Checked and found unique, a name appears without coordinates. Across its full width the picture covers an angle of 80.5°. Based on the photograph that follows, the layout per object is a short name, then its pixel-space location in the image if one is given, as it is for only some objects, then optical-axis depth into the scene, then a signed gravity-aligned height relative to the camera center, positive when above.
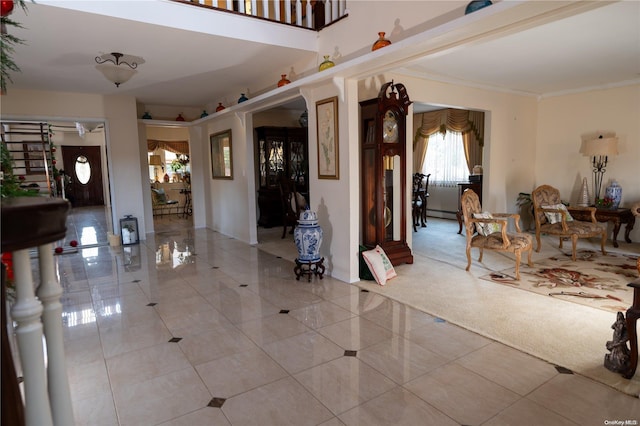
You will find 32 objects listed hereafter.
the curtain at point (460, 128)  8.20 +0.96
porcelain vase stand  4.61 -1.20
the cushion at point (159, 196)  10.48 -0.55
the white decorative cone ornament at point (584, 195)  6.46 -0.49
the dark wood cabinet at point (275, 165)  8.30 +0.19
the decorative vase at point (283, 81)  5.01 +1.22
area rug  3.79 -1.31
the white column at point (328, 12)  4.72 +2.00
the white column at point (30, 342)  0.76 -0.33
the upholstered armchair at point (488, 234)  4.62 -0.84
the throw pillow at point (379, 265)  4.39 -1.10
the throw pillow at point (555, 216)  5.79 -0.75
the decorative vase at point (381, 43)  3.60 +1.22
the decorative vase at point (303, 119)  8.62 +1.24
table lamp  5.99 +0.22
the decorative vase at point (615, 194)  6.19 -0.47
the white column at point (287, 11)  4.62 +1.98
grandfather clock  4.73 +0.00
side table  6.00 -0.83
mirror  7.34 +0.39
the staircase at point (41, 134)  6.54 +0.79
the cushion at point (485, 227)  4.94 -0.76
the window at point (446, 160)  8.88 +0.24
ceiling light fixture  4.37 +1.34
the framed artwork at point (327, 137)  4.54 +0.43
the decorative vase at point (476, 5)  2.75 +1.21
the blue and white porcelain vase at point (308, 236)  4.48 -0.74
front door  13.58 +0.16
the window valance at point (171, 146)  11.38 +0.94
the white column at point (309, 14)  4.85 +2.03
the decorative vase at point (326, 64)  4.25 +1.22
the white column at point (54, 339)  0.84 -0.36
